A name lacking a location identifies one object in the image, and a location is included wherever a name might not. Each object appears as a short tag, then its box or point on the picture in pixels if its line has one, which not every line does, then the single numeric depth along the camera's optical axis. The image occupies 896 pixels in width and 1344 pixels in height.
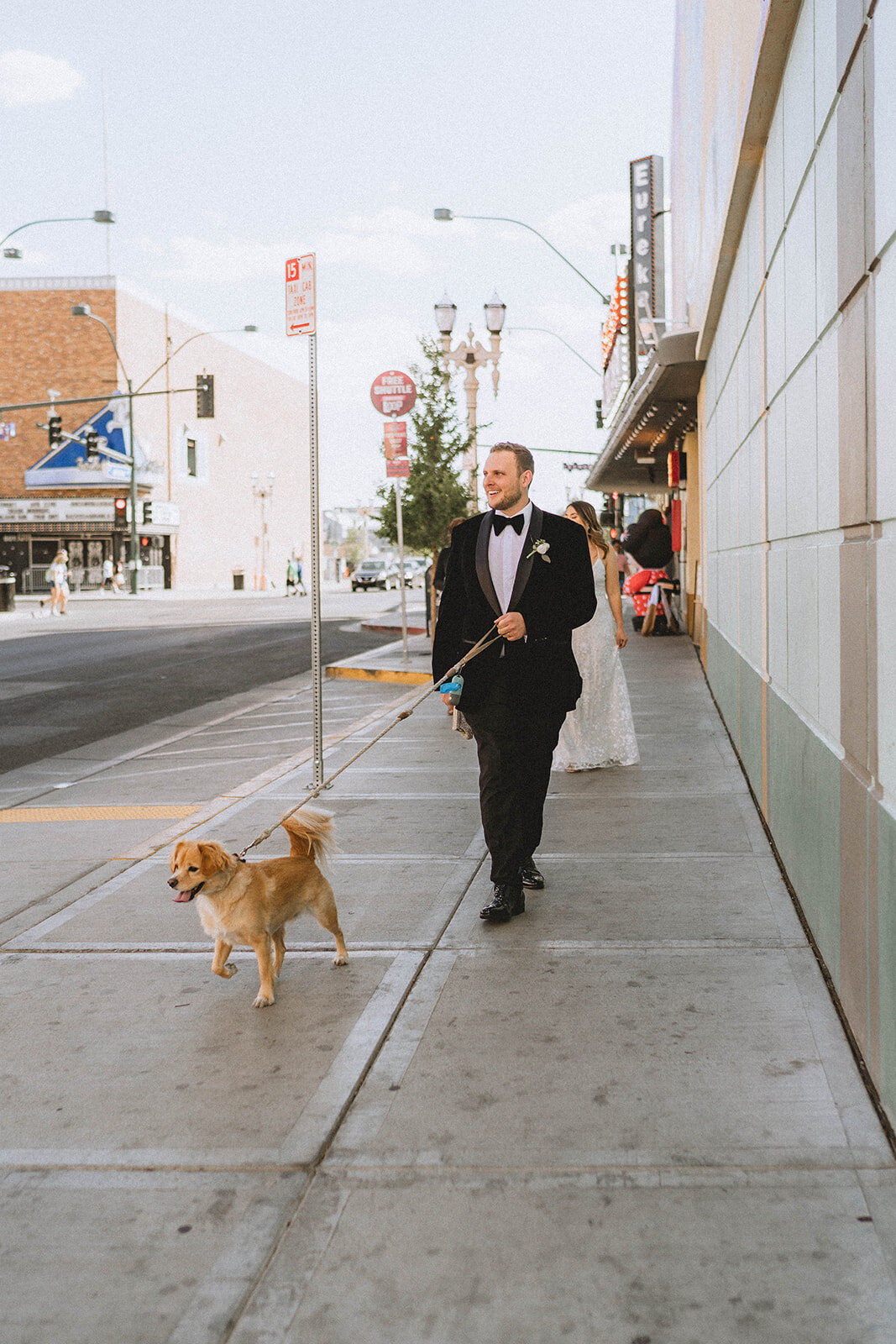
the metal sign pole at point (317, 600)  8.00
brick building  60.06
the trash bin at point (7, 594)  42.38
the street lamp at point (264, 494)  81.88
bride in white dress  9.06
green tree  25.11
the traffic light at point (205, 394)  38.81
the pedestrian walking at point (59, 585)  40.00
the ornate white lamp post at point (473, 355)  27.16
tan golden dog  4.28
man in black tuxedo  5.48
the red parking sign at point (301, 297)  8.04
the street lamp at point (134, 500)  53.06
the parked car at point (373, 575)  63.38
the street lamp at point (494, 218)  27.72
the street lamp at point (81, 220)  33.31
